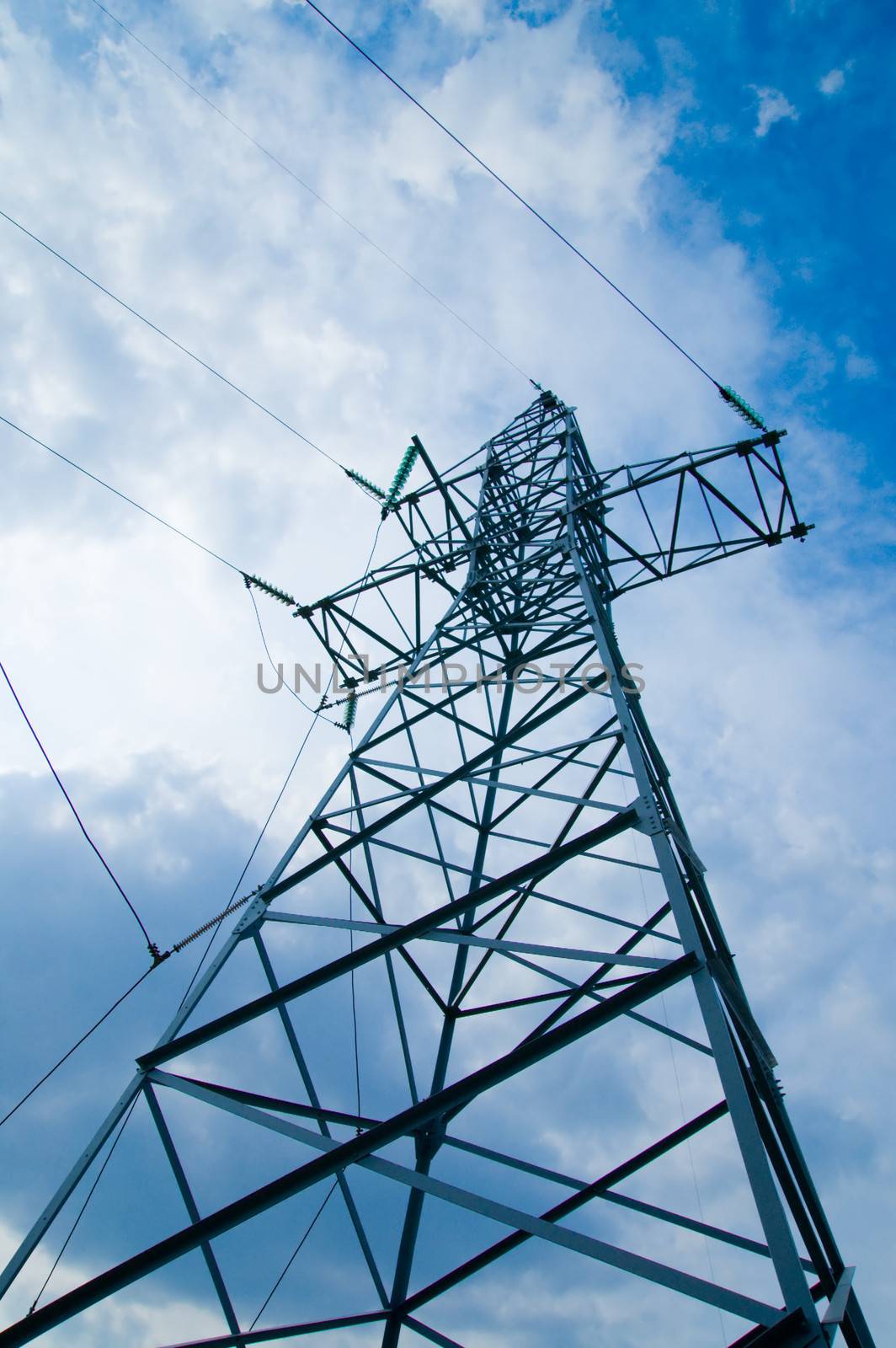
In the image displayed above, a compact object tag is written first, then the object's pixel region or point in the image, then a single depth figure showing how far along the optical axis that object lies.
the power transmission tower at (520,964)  3.16
